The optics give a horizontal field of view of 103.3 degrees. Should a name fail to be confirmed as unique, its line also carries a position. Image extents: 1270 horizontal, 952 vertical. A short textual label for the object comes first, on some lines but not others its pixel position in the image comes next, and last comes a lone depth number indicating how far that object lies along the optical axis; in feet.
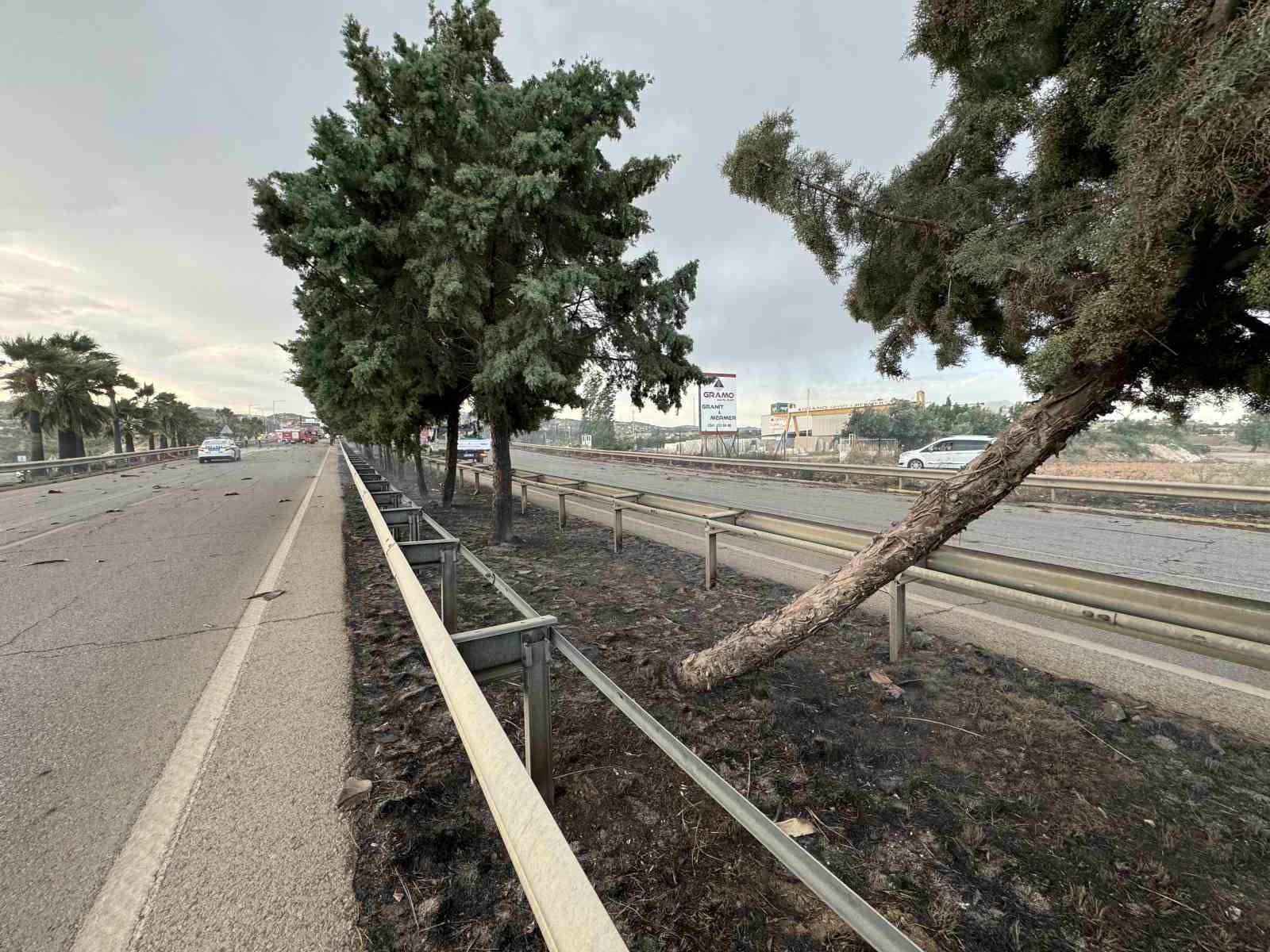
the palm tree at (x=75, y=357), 99.19
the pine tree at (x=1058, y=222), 5.29
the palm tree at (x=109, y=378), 106.22
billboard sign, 91.78
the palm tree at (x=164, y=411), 165.58
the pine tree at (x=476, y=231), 19.56
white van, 67.92
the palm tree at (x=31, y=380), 94.38
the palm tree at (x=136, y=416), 136.87
